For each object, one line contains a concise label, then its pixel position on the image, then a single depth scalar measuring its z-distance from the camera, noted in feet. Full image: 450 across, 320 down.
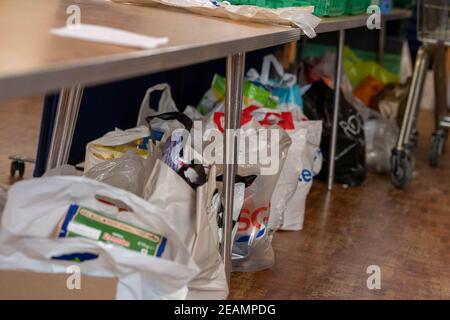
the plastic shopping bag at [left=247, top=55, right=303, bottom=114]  9.16
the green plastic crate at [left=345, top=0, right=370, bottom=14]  8.73
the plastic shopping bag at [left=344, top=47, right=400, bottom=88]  12.76
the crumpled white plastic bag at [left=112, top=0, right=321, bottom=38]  6.08
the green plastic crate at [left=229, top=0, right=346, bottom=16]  7.59
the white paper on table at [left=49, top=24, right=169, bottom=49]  3.93
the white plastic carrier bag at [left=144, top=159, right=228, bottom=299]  5.02
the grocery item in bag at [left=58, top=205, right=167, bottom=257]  4.72
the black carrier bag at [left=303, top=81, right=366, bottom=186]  9.89
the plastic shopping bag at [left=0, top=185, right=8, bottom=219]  5.34
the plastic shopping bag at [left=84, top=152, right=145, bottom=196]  5.77
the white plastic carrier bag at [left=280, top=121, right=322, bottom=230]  8.16
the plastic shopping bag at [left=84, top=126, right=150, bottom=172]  6.60
